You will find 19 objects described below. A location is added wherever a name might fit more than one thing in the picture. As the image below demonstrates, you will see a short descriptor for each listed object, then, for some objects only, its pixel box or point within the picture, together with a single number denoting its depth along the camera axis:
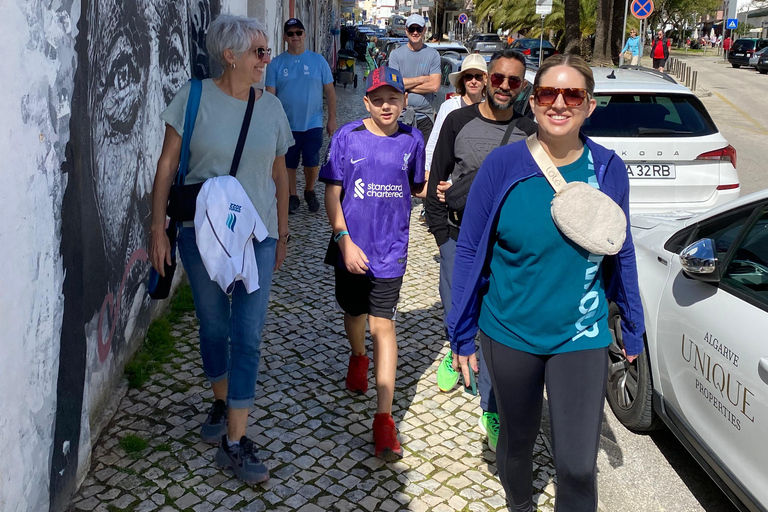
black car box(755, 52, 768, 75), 41.53
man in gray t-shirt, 8.18
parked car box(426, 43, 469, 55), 17.84
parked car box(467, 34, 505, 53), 35.11
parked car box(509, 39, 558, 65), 33.75
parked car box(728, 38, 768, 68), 45.78
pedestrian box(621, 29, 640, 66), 26.89
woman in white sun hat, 5.37
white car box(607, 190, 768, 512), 3.12
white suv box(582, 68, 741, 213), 6.61
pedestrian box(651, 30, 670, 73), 31.59
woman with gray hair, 3.39
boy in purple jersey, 3.94
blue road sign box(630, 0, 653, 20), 21.98
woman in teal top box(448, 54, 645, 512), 2.73
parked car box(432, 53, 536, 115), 7.53
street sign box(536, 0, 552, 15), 30.28
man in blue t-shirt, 8.15
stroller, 24.20
